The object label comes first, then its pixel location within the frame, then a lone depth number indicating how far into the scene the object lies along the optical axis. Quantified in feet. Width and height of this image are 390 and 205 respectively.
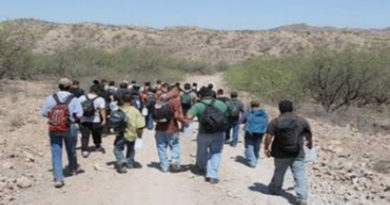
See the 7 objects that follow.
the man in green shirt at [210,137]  35.29
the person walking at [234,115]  44.32
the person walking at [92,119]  41.55
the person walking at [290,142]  31.40
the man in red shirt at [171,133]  37.14
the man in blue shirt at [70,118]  32.99
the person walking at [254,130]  40.73
